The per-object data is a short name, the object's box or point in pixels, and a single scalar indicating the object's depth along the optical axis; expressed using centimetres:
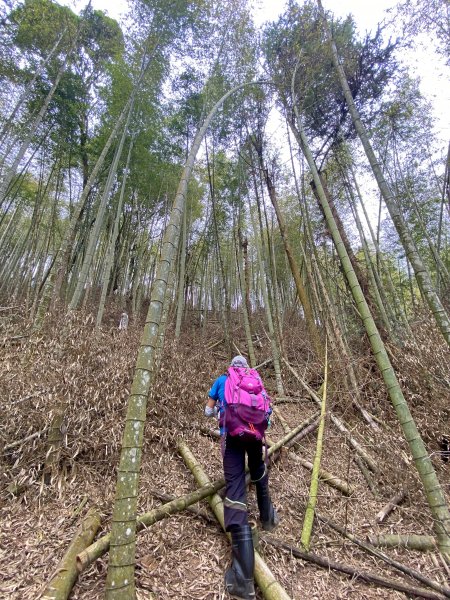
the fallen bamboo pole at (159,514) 161
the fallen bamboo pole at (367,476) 267
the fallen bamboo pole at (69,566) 145
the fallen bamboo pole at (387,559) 173
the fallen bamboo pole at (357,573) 172
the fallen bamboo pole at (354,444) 296
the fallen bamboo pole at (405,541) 207
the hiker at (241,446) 183
